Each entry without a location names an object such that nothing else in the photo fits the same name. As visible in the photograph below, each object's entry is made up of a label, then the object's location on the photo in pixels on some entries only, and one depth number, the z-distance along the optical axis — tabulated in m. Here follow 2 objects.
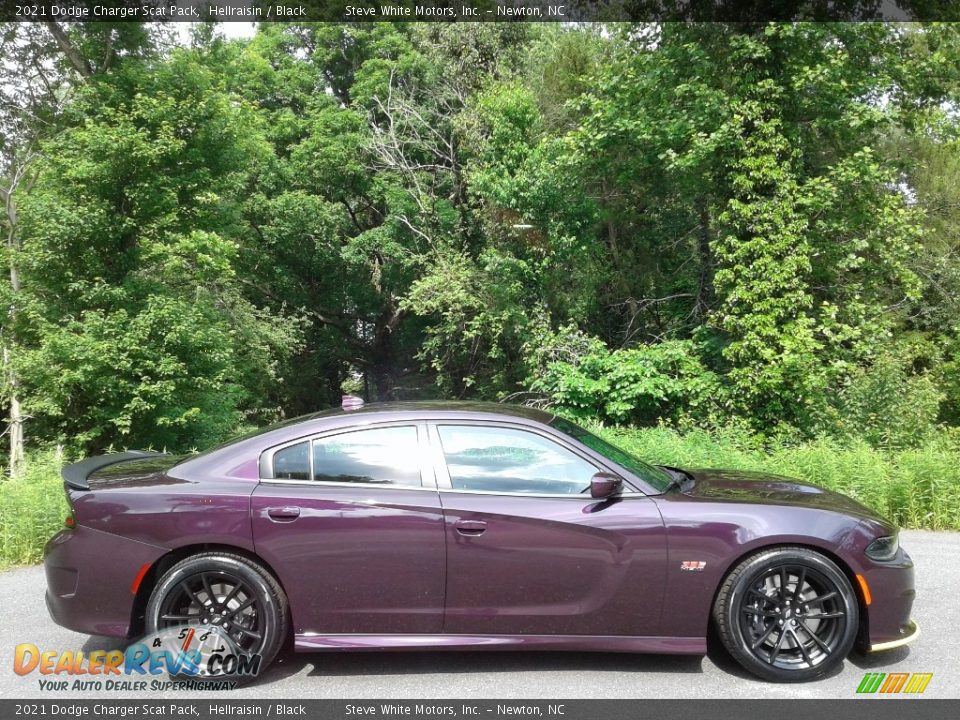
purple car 3.81
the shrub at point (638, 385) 14.71
